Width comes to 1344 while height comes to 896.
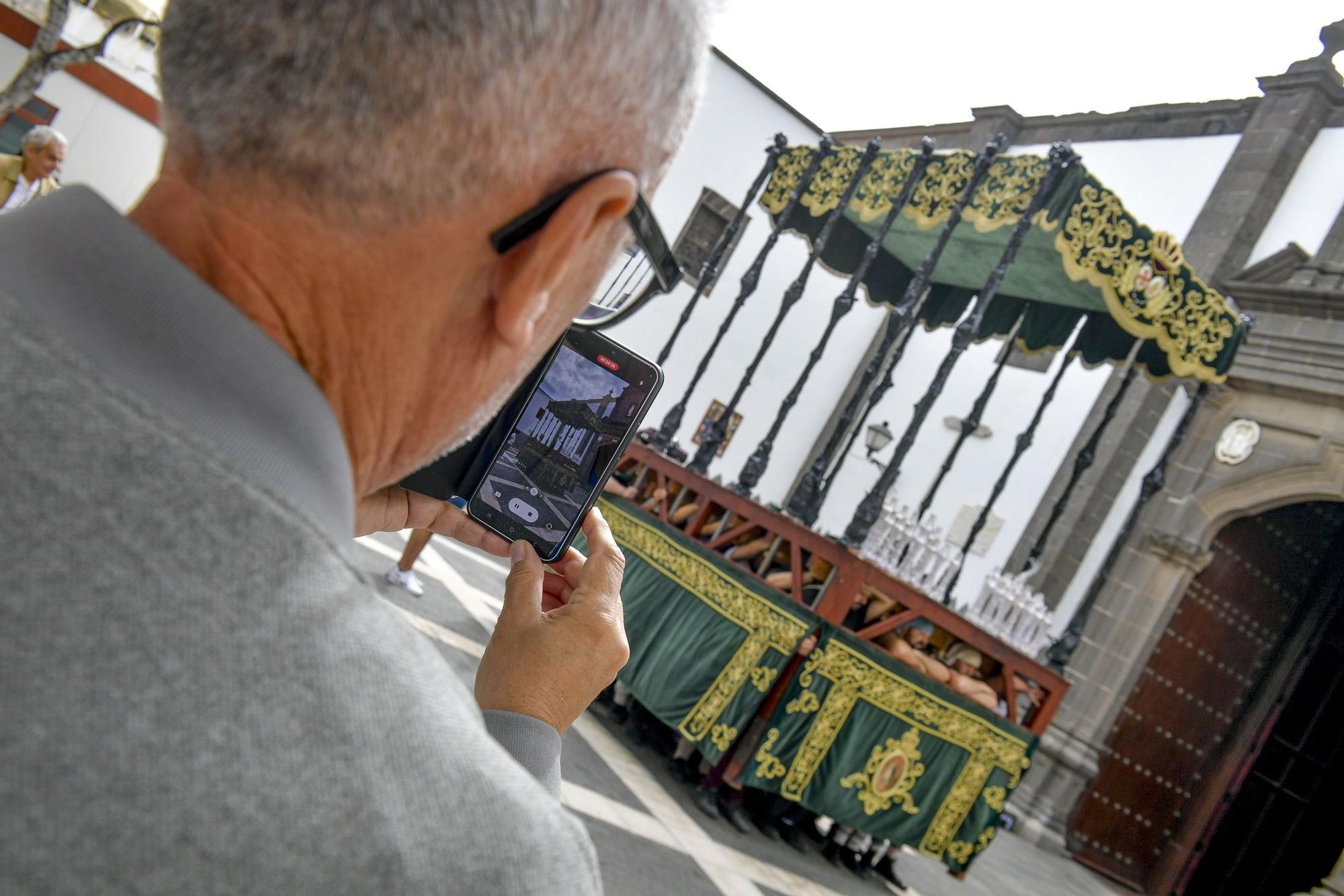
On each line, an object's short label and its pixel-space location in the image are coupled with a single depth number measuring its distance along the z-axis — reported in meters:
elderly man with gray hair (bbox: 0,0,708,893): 0.54
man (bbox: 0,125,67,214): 5.65
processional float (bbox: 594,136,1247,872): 5.58
